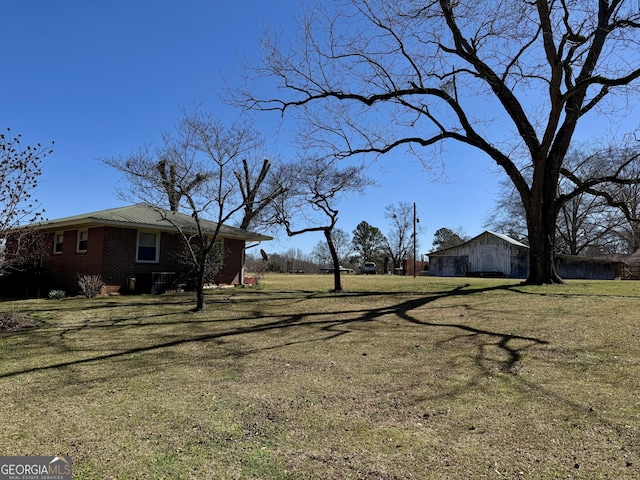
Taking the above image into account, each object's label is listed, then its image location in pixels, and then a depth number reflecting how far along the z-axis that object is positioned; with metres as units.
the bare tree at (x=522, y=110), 11.99
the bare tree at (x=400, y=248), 66.00
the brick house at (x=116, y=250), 15.53
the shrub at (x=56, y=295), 14.32
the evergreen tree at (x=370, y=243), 67.44
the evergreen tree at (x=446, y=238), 70.75
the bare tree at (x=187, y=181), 10.30
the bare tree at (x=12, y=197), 8.56
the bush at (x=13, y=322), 8.51
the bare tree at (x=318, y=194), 17.44
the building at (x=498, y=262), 36.78
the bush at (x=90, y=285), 14.41
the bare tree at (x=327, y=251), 68.44
